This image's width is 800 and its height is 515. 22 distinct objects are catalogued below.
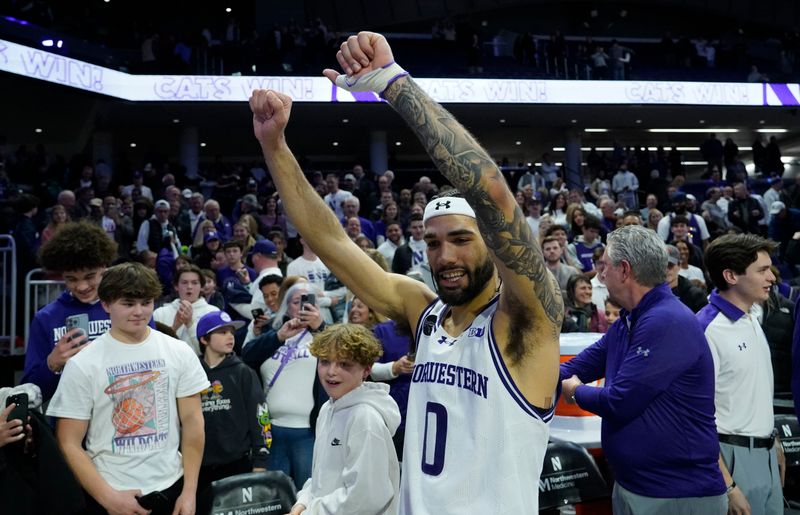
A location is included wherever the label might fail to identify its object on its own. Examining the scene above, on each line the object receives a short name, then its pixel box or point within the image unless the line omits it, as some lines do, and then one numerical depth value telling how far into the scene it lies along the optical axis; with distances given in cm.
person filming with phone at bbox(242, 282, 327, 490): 530
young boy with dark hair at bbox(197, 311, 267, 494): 481
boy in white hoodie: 319
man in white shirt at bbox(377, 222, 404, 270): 1027
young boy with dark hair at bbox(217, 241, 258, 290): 876
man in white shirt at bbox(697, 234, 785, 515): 370
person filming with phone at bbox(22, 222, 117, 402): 386
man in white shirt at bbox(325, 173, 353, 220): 1333
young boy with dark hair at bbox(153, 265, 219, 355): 598
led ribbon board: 1633
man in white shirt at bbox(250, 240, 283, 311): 803
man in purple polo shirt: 301
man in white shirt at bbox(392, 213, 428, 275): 906
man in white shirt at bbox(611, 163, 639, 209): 1934
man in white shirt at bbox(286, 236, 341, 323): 812
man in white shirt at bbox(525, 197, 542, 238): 1228
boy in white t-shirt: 350
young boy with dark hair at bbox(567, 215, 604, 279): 1009
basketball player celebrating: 190
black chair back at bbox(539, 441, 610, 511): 427
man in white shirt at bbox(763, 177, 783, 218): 1624
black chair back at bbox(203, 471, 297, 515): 413
